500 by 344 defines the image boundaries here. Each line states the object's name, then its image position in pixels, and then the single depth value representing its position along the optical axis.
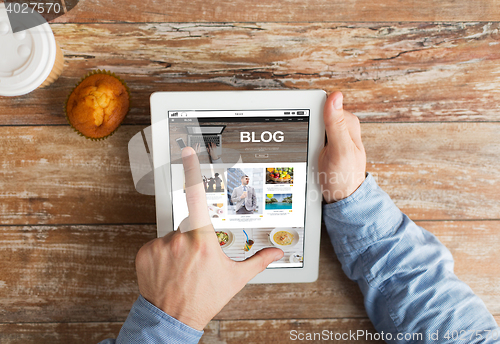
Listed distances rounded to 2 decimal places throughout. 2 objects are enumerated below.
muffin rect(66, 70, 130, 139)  0.58
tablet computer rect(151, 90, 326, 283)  0.60
